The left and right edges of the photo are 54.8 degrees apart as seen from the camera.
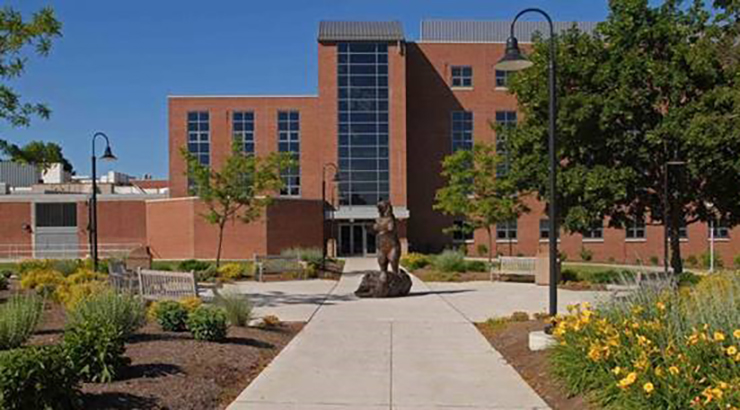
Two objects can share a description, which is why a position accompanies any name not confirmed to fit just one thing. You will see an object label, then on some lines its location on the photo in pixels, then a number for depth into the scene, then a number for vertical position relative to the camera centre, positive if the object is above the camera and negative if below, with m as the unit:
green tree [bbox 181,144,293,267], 28.41 +0.99
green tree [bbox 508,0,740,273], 20.67 +2.53
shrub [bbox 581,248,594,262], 52.09 -3.91
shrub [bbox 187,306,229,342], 9.73 -1.66
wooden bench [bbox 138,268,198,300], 14.35 -1.66
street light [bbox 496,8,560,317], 10.66 +0.86
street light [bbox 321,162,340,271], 47.00 -1.11
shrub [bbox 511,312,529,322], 13.27 -2.16
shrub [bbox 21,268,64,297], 17.15 -1.89
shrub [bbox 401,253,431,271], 31.53 -2.69
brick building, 53.28 +5.54
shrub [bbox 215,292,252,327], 11.74 -1.74
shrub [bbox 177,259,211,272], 28.12 -2.52
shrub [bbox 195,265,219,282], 24.16 -2.47
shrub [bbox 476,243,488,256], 53.25 -3.55
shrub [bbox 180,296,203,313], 11.19 -1.72
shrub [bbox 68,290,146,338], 8.94 -1.37
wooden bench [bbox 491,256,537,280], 24.58 -2.25
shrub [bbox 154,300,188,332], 10.57 -1.68
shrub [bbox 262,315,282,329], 12.42 -2.10
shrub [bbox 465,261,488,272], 28.94 -2.67
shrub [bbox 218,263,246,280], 25.14 -2.43
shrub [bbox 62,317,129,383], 7.01 -1.47
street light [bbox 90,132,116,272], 24.00 +1.53
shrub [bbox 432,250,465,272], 28.58 -2.45
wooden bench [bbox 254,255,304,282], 25.89 -2.24
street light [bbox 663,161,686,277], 21.25 +0.01
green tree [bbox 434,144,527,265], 32.31 +0.50
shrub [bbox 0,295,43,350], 8.41 -1.42
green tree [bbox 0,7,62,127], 12.71 +3.03
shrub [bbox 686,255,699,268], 48.09 -4.09
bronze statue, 18.61 -1.78
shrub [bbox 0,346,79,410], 5.39 -1.38
